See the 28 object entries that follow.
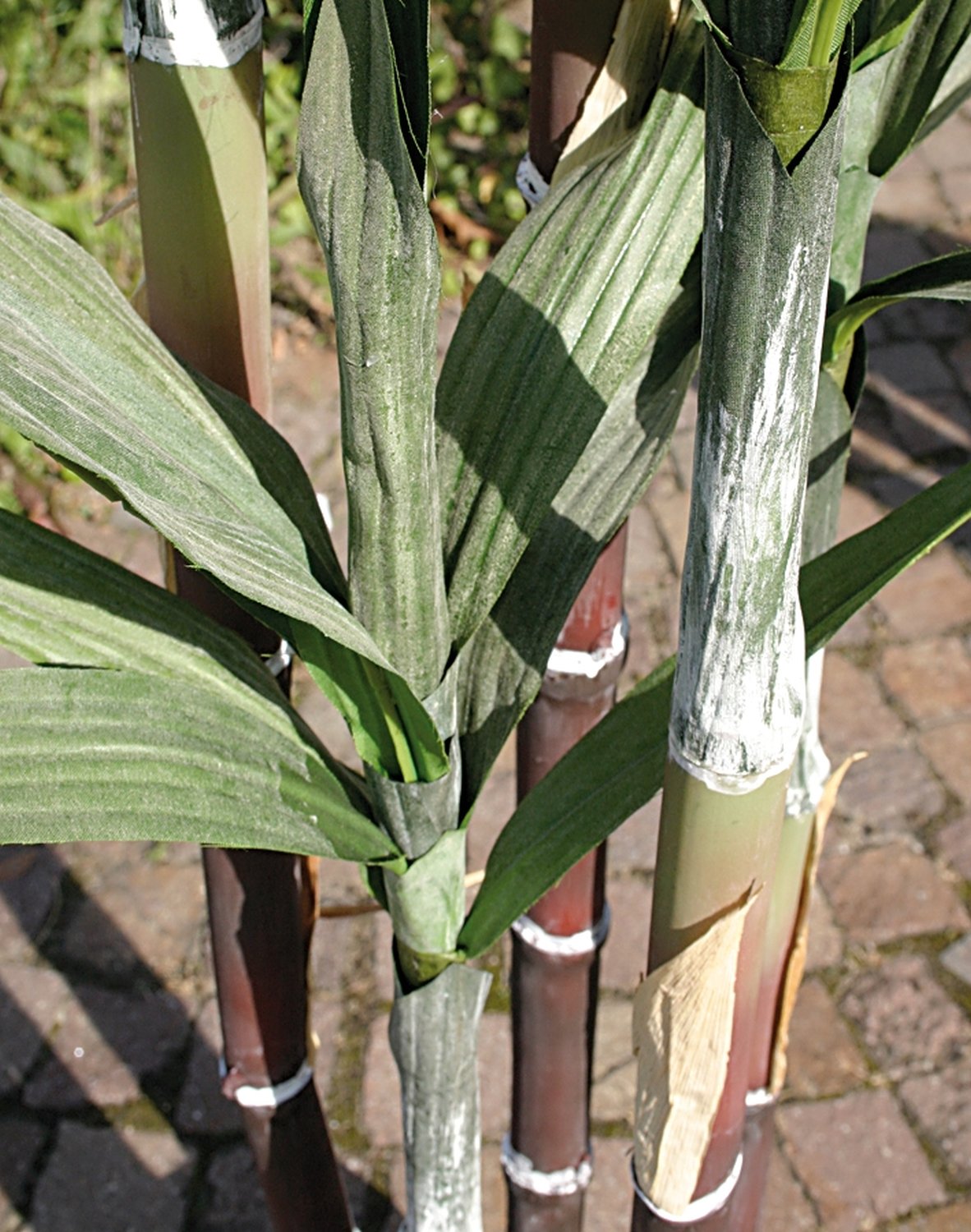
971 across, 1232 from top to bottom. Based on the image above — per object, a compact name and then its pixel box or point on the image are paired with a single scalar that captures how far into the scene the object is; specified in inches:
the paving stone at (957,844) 86.8
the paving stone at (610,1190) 70.8
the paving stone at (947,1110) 72.8
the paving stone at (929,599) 102.1
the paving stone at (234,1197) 71.5
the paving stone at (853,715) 94.3
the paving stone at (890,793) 90.0
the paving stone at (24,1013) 78.7
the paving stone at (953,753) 92.0
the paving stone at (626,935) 82.7
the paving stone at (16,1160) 71.9
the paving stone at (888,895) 84.0
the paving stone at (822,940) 83.0
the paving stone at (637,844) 87.7
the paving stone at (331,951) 82.4
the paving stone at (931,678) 96.6
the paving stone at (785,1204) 70.4
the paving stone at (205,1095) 76.1
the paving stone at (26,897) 85.0
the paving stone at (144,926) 84.0
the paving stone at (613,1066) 75.9
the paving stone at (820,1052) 76.7
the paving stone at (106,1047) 77.4
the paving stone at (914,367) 119.1
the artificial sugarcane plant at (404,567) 23.6
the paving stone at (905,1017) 77.5
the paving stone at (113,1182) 71.3
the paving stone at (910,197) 134.4
